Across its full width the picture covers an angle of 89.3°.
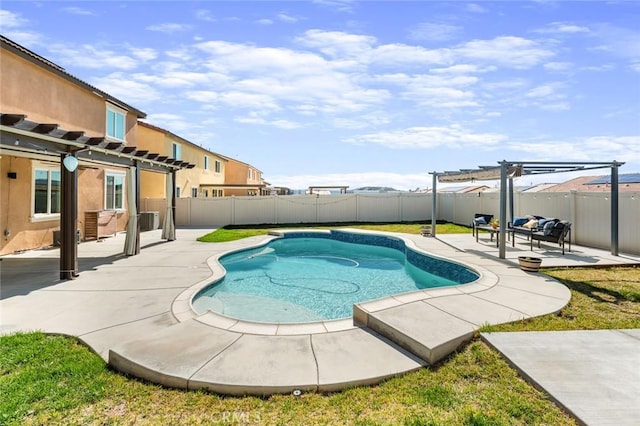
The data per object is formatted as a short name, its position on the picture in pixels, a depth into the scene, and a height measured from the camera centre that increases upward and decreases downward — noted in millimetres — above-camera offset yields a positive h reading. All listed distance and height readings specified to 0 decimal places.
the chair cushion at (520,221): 12138 -473
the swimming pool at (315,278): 6406 -1947
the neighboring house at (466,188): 25420 +1685
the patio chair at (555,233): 9585 -740
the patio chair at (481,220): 13250 -501
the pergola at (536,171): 9094 +1210
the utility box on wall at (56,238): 11402 -1092
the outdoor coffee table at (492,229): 11143 -726
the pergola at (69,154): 6078 +1309
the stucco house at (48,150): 7105 +1460
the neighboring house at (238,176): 33831 +3476
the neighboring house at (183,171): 18938 +3345
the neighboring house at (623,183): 11195 +992
